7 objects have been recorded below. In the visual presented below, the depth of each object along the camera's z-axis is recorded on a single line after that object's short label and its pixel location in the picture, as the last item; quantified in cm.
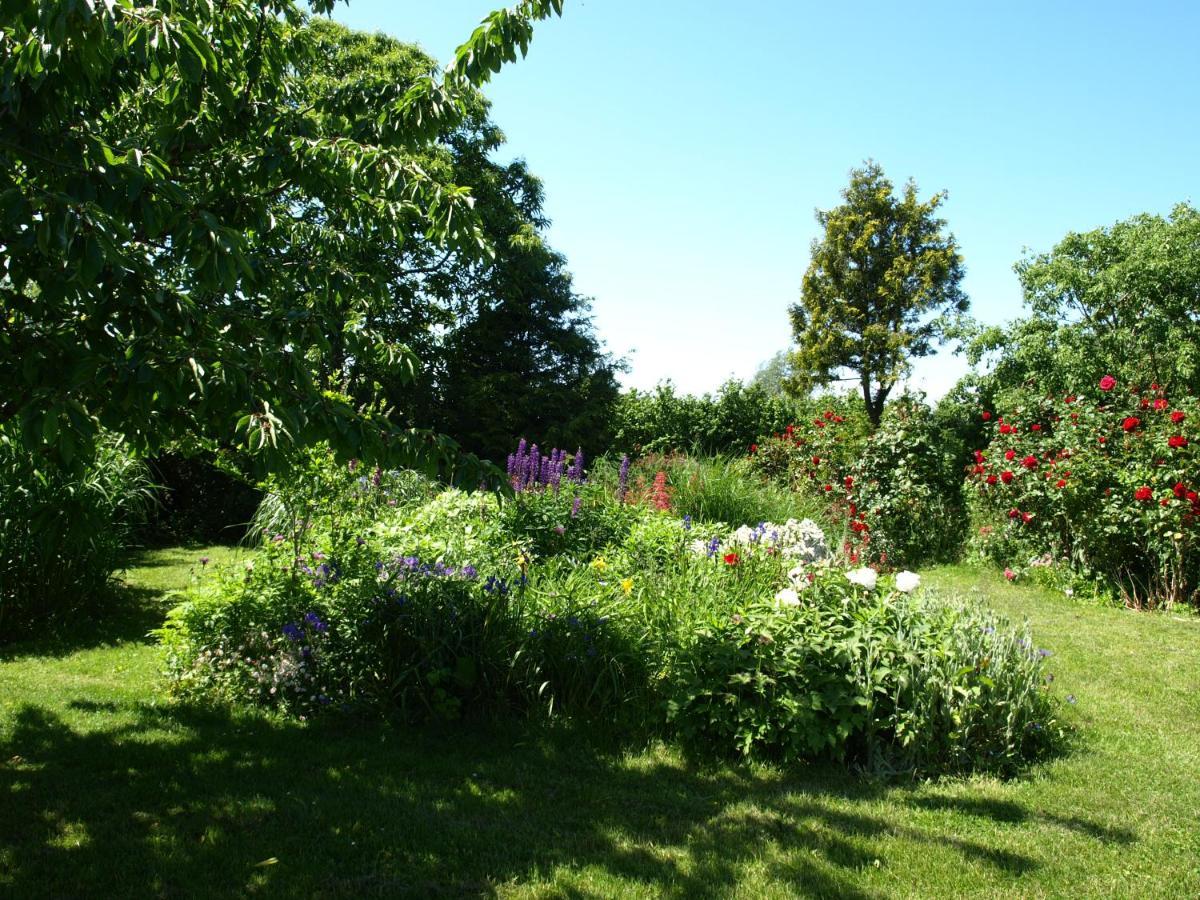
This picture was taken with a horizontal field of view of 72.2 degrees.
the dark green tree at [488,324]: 1722
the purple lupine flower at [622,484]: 854
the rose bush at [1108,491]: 802
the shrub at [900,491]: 1072
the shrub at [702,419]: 1653
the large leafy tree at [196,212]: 244
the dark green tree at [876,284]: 2145
